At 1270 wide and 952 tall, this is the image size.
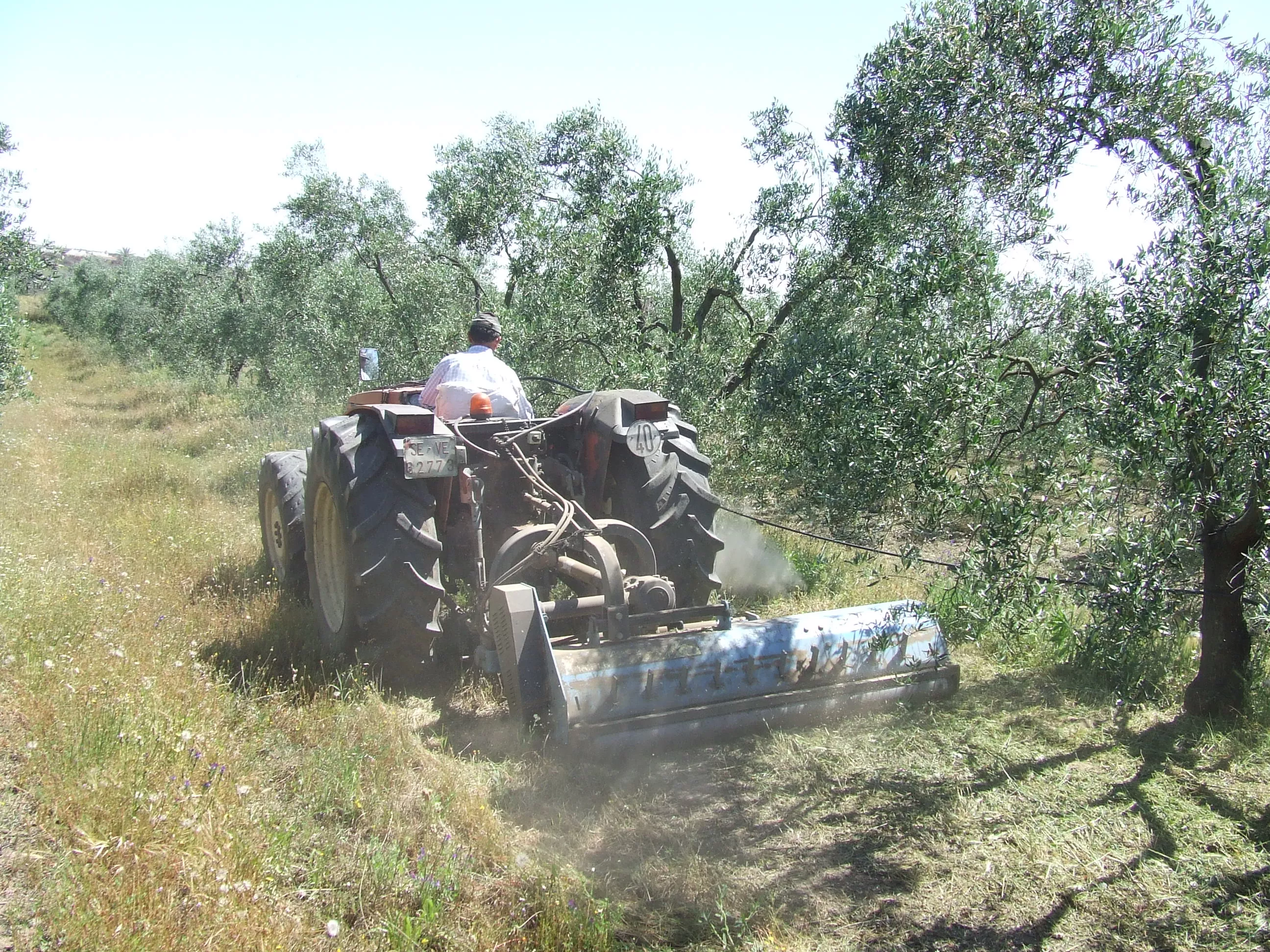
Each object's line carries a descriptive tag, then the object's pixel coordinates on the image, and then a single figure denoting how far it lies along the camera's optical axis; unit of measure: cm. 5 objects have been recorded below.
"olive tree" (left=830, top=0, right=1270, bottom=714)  304
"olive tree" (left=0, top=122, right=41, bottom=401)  1141
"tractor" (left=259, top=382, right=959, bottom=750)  380
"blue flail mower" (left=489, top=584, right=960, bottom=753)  368
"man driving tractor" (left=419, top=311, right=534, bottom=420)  492
